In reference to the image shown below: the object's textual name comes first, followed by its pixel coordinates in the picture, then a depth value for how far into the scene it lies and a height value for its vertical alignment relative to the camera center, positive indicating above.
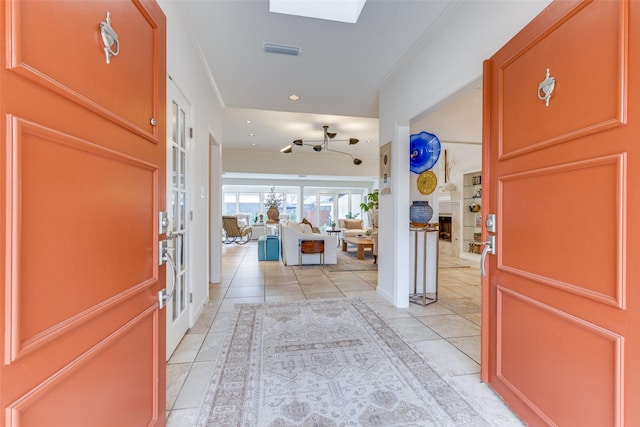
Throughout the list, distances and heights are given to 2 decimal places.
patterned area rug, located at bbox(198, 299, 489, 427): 1.50 -1.06
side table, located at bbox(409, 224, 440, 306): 3.29 -0.65
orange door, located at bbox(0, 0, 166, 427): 0.61 +0.00
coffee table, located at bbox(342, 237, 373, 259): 6.22 -0.61
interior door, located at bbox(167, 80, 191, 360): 2.10 +0.05
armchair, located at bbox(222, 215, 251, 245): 9.09 -0.46
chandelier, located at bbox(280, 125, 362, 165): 6.03 +1.71
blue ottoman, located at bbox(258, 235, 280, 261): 6.16 -0.74
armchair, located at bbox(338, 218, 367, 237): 9.84 -0.33
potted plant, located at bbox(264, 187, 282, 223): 11.95 +0.64
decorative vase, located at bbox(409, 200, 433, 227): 3.21 +0.04
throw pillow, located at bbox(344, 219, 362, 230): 9.84 -0.36
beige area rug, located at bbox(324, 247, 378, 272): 5.40 -1.00
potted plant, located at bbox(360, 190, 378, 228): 7.36 +0.21
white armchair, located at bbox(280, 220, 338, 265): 5.59 -0.63
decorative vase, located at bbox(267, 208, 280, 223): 10.31 -0.03
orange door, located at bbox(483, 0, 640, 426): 0.98 +0.01
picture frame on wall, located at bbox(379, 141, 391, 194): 3.35 +0.57
